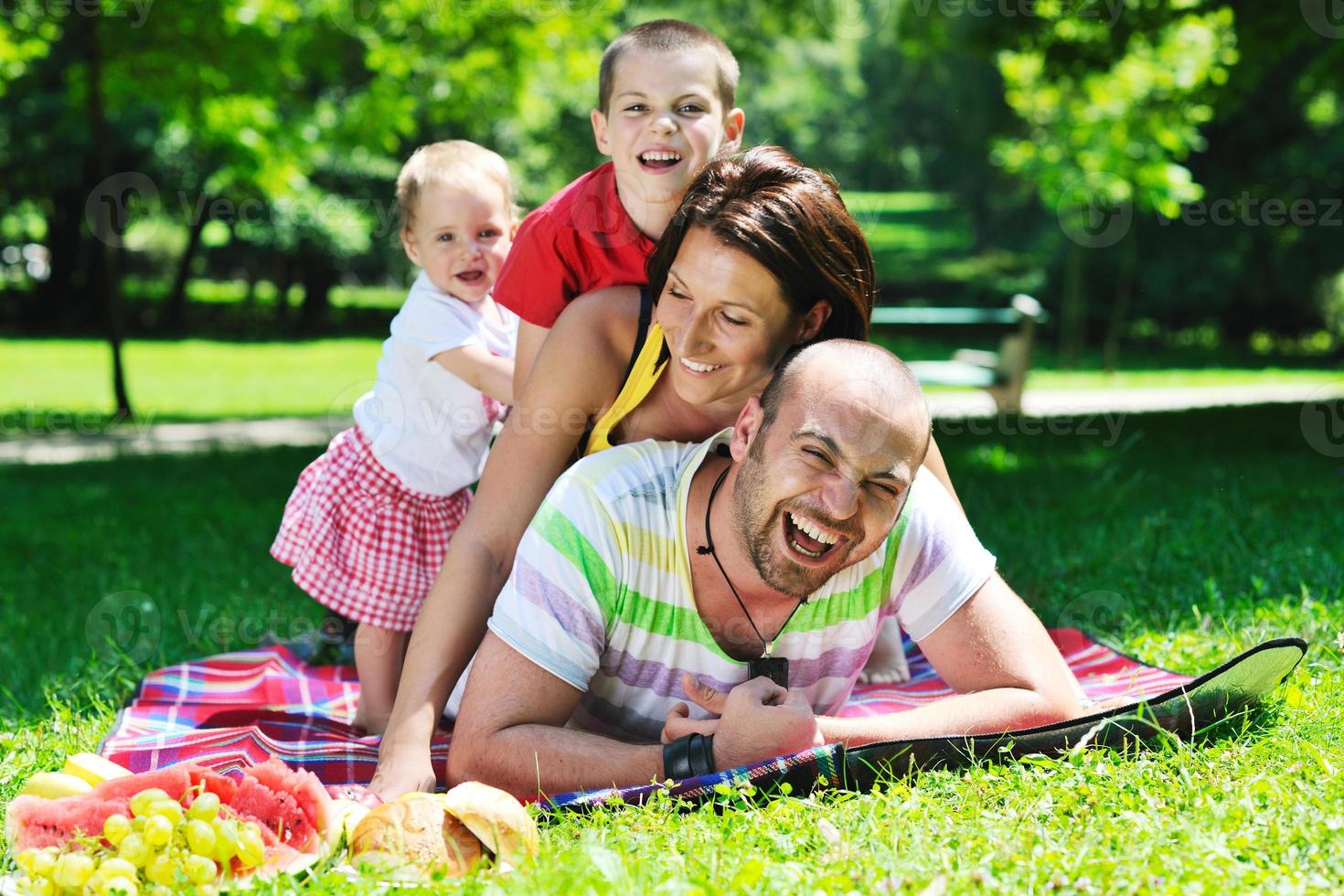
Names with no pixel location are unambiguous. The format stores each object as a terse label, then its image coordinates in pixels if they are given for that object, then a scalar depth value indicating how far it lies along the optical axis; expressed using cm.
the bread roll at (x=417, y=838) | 248
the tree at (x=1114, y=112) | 1024
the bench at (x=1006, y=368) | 1209
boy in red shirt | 350
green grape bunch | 232
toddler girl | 412
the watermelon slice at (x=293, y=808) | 264
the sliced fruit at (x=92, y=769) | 287
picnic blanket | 281
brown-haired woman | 300
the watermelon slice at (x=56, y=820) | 254
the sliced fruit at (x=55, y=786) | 274
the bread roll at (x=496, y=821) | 248
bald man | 279
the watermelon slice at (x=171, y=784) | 264
